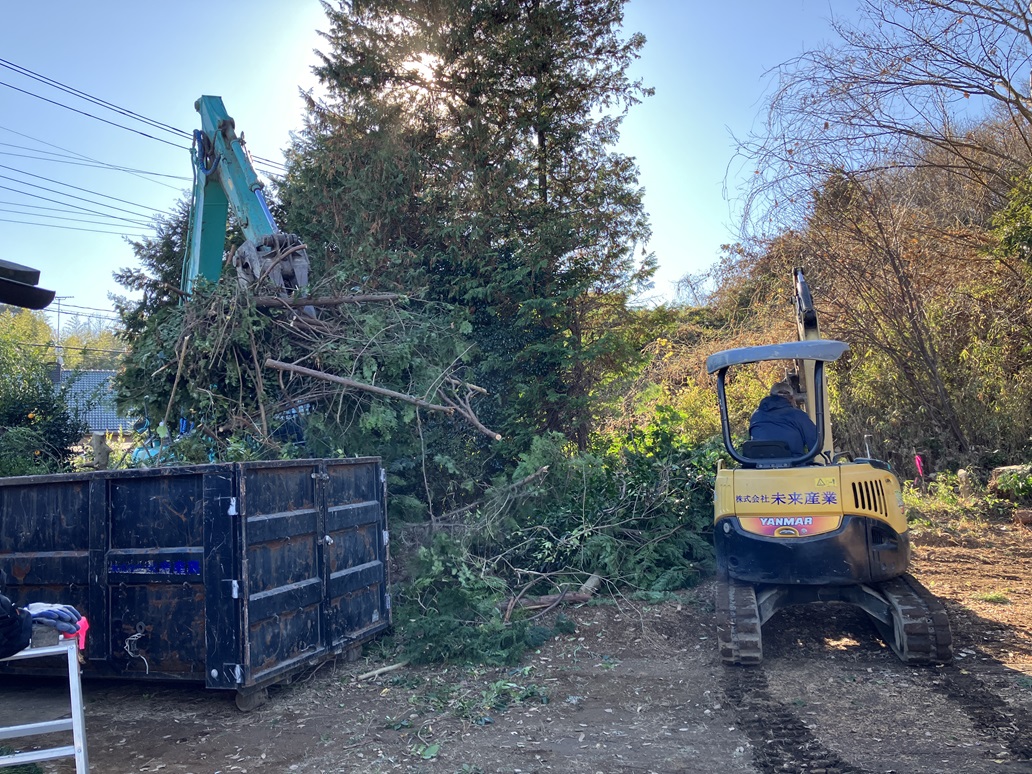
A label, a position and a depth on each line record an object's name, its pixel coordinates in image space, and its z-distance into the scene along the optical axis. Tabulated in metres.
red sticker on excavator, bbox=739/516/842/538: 6.43
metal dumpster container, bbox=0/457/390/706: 5.45
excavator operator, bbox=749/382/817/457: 7.02
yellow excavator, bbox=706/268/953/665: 6.27
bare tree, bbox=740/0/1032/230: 10.77
